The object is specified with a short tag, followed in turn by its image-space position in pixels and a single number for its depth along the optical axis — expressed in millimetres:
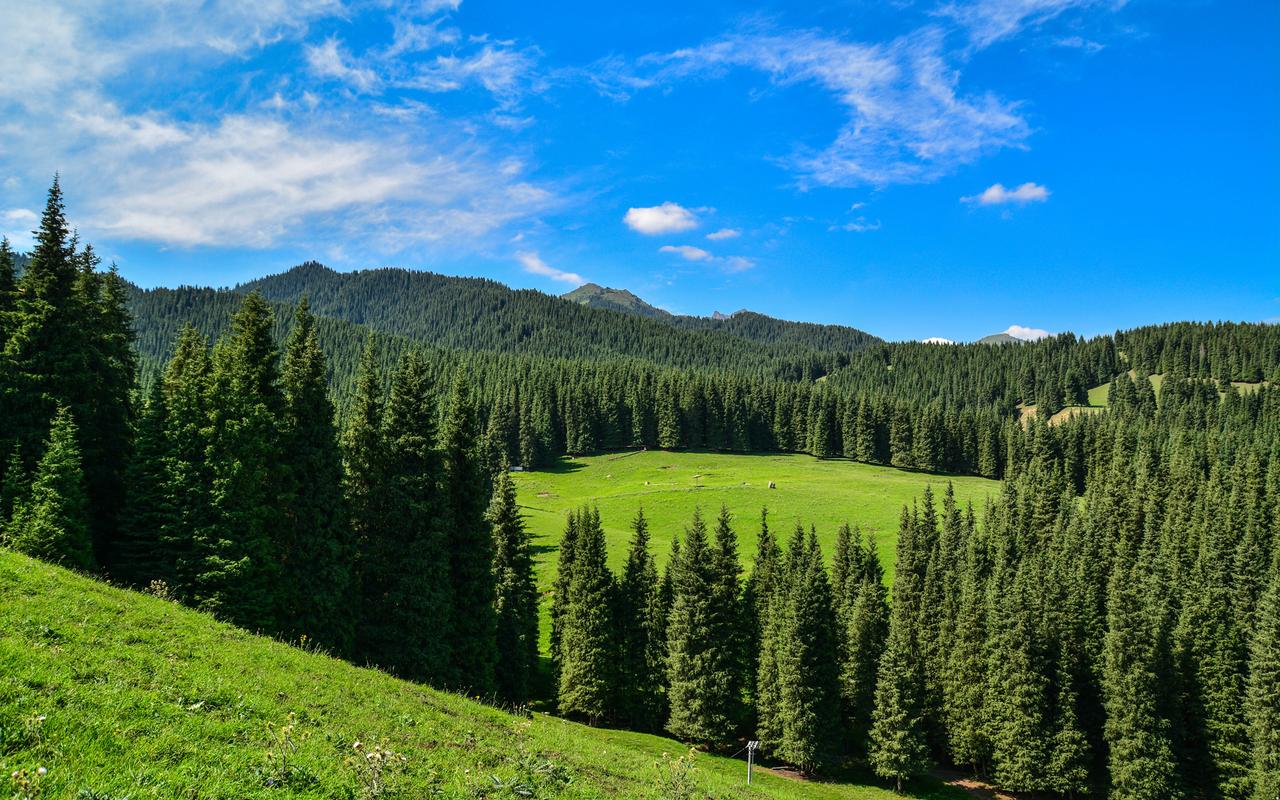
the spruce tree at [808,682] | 46844
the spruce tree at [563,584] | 53031
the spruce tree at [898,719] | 46375
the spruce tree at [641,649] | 51688
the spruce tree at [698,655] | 47531
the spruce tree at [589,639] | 48688
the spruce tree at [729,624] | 49219
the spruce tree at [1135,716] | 44625
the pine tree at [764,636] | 49169
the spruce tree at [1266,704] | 42688
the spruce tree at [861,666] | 51125
